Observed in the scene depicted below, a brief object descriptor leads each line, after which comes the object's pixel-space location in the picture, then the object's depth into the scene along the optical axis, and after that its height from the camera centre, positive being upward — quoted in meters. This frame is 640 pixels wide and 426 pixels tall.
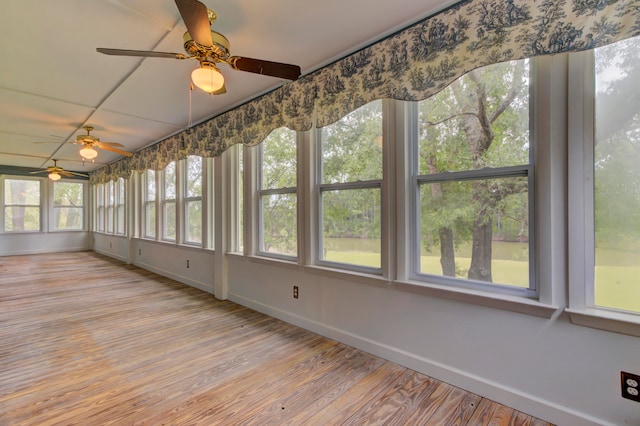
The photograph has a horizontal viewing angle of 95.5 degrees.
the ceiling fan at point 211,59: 1.64 +0.97
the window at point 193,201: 4.66 +0.19
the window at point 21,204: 7.82 +0.25
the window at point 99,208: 8.45 +0.15
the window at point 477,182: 1.81 +0.20
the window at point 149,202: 5.84 +0.21
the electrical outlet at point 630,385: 1.43 -0.87
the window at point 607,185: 1.48 +0.14
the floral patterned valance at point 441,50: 1.46 +1.02
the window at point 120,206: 7.27 +0.17
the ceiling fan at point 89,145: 4.12 +1.00
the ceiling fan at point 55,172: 6.51 +0.94
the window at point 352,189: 2.47 +0.21
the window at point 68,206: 8.59 +0.22
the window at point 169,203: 5.27 +0.18
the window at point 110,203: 7.83 +0.27
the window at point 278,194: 3.19 +0.21
